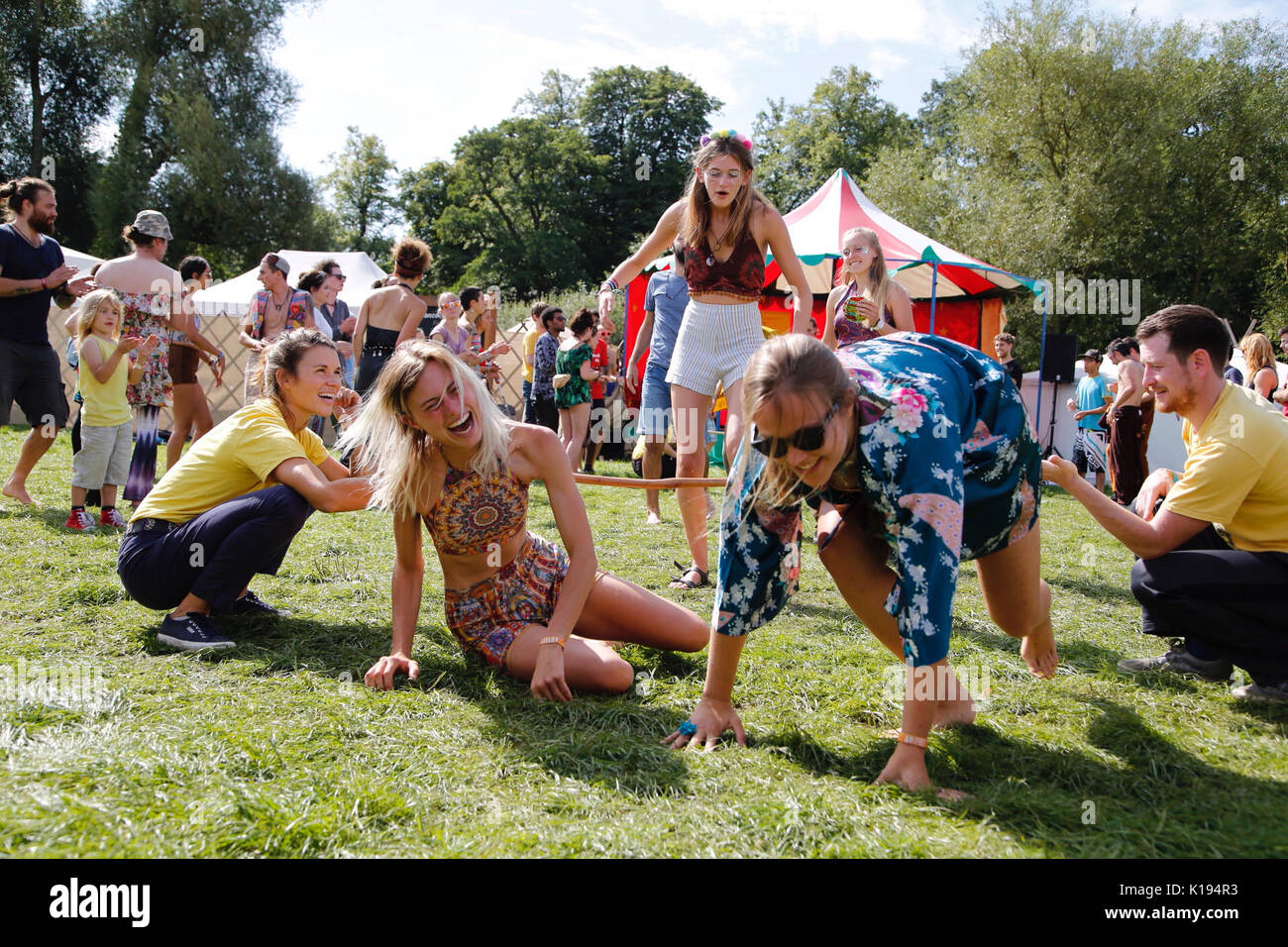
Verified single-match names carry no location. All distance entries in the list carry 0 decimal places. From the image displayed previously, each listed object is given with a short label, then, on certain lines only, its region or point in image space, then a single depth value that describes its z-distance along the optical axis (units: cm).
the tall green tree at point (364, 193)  5362
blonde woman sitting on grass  295
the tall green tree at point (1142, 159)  2414
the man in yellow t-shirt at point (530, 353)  1114
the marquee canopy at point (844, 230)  1255
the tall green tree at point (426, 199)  5162
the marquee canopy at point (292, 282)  1633
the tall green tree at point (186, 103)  2716
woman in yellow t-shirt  350
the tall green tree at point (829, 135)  4762
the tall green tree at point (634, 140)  4425
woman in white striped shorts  445
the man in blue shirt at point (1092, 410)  1230
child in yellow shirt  604
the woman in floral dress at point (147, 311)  651
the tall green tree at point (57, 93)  2753
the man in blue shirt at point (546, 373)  1074
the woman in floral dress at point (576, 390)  954
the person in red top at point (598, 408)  1215
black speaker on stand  1650
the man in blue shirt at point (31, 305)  610
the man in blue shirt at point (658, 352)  538
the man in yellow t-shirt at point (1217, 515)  304
